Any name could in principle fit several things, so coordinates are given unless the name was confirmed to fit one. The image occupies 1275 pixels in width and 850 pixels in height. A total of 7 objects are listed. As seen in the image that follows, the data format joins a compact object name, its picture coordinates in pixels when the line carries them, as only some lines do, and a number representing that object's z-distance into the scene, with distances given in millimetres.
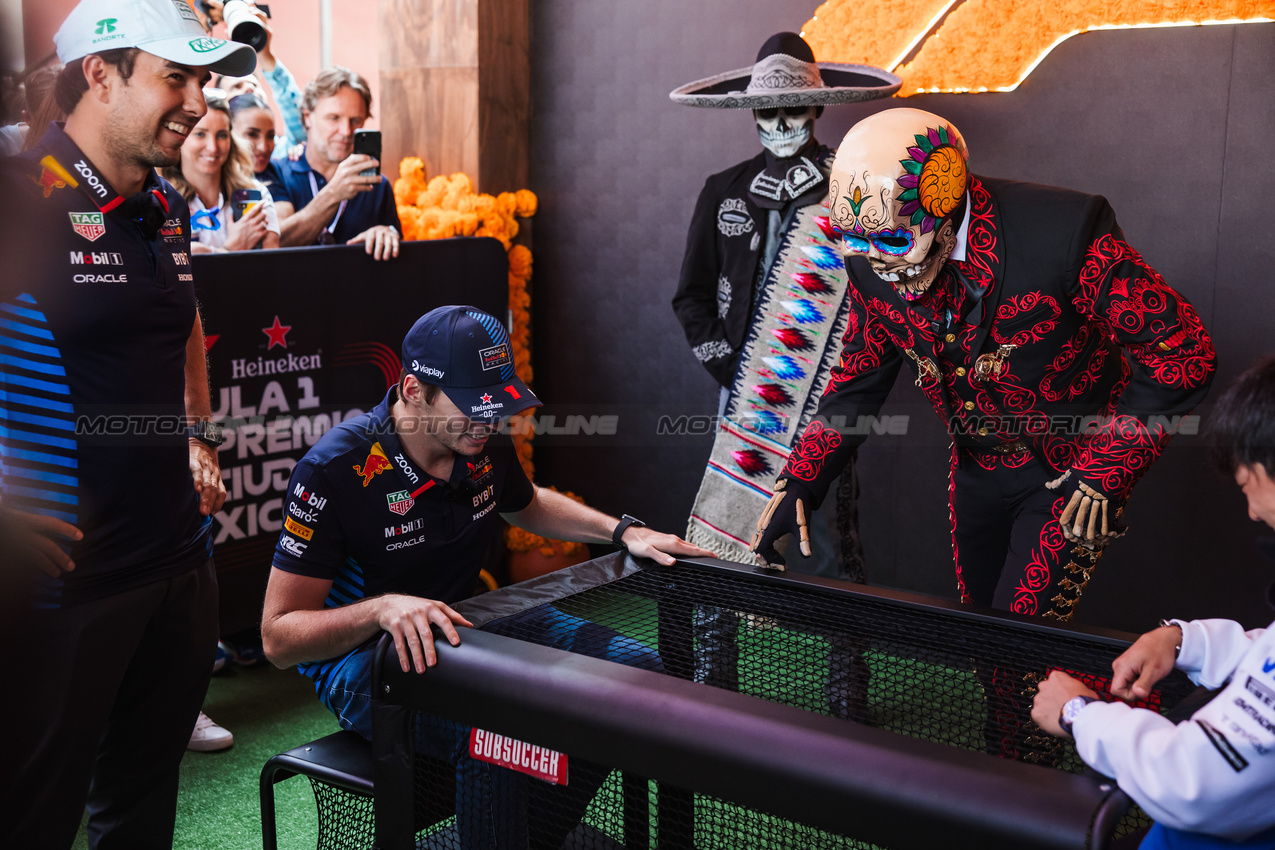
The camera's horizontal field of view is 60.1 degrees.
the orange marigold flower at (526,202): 4016
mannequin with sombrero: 2934
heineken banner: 2928
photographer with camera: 3352
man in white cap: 1524
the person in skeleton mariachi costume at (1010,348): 1696
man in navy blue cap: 1595
